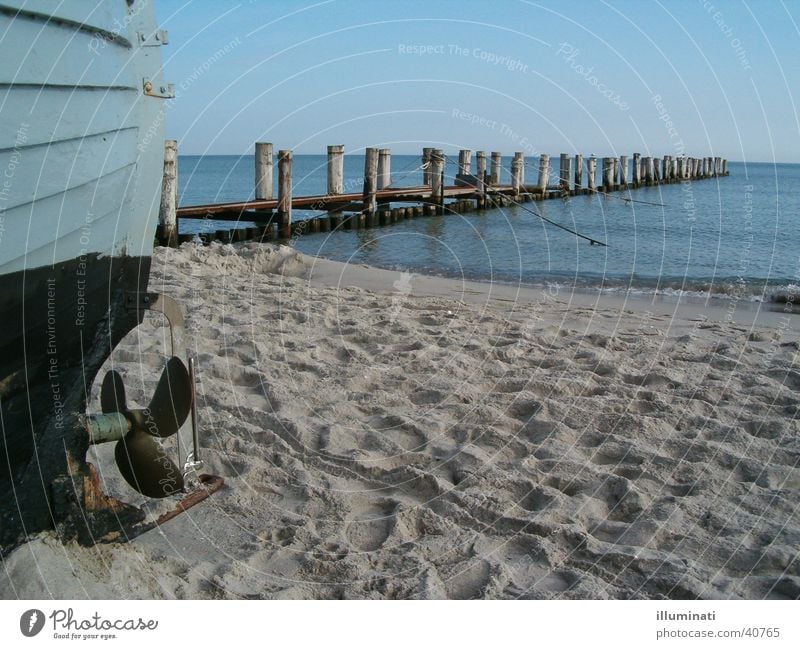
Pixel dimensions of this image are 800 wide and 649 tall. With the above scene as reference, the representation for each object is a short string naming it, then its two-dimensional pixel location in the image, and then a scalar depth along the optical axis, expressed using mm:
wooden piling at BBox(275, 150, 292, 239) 15258
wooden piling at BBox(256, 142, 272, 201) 15742
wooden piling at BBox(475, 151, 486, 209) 23442
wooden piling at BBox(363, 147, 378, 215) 18141
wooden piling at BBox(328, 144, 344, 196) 17031
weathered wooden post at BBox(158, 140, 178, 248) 12734
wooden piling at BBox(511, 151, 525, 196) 23672
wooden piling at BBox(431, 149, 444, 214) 19425
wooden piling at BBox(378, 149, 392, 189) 19688
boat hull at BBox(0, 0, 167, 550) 2863
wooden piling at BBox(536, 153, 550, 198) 24797
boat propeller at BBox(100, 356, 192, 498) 3400
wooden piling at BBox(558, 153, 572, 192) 30595
